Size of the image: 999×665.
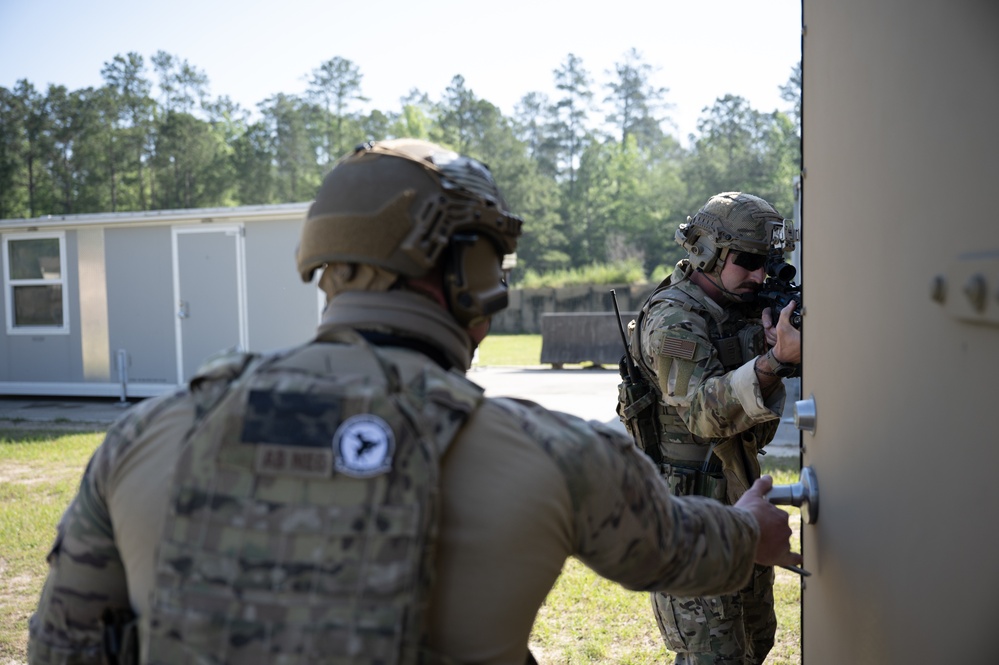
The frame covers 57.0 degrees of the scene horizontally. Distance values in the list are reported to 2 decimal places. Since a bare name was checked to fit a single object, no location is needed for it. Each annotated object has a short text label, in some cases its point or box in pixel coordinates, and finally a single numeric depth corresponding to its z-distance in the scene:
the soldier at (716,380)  3.05
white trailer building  11.62
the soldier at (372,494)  1.26
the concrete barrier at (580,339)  16.59
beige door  0.91
